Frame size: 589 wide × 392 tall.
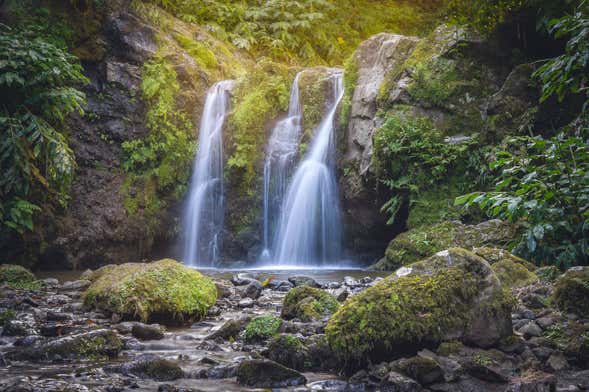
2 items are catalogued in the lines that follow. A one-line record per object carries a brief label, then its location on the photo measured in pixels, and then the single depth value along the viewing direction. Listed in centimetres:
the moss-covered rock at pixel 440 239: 875
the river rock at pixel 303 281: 754
